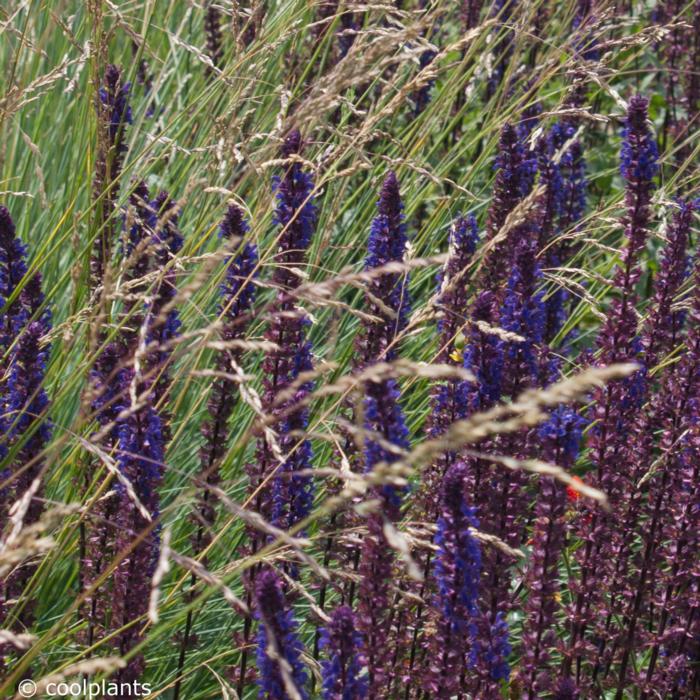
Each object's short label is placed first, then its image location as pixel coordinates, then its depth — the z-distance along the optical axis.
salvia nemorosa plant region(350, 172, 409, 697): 1.91
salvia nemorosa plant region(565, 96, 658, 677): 2.78
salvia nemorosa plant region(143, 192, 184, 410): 2.43
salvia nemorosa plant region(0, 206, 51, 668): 2.39
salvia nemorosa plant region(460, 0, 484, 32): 5.09
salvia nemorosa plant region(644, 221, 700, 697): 2.78
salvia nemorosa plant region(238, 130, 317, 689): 2.55
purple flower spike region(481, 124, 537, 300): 3.06
